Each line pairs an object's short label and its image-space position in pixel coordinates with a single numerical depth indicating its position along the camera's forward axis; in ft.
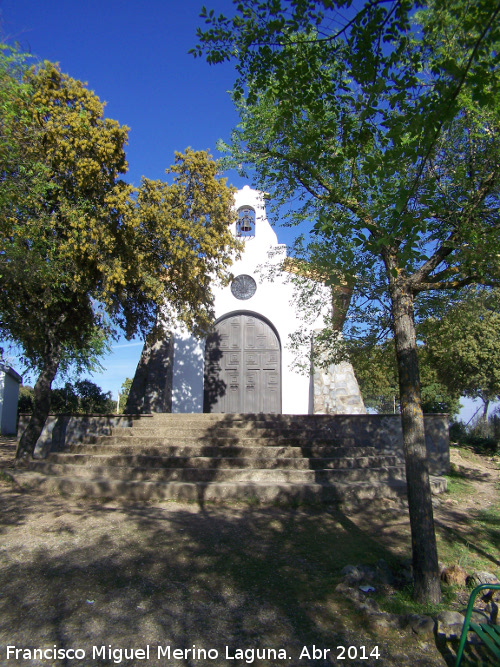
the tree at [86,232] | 23.24
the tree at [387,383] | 22.67
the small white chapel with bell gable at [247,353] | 39.99
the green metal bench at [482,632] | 8.18
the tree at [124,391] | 140.56
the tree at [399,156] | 11.27
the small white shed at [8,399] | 64.44
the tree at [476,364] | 56.08
